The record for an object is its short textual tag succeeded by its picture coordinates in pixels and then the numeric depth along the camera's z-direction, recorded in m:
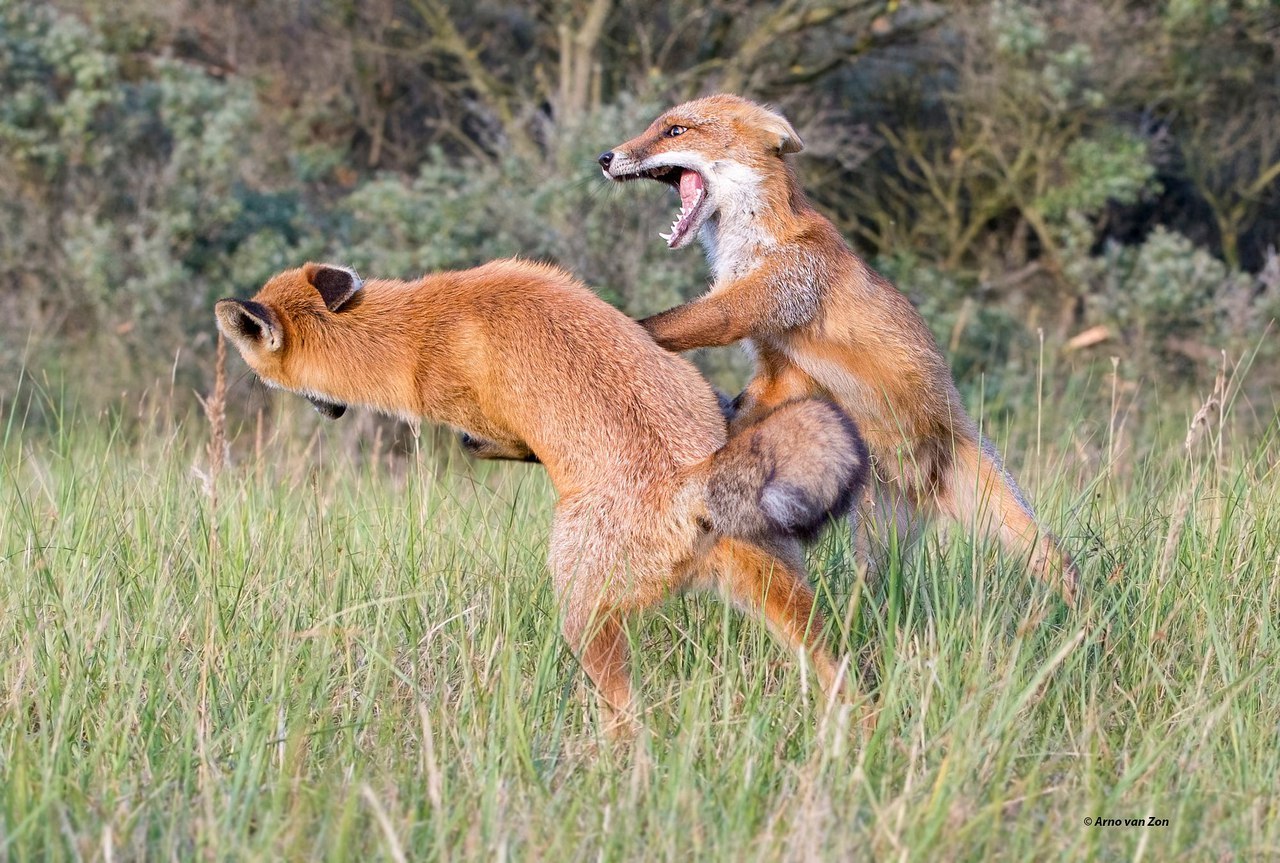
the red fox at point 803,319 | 10.63
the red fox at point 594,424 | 7.73
